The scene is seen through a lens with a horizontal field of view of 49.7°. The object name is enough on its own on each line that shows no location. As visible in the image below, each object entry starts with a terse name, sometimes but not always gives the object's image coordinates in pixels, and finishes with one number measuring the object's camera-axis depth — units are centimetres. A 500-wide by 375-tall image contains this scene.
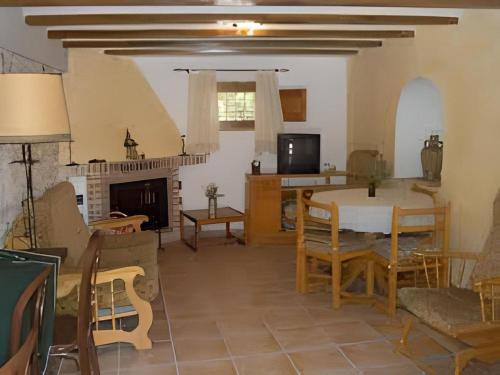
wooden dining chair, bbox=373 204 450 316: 374
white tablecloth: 399
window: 675
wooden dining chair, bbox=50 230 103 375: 243
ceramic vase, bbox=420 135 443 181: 500
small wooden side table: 607
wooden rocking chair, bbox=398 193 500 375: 274
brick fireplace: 563
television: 648
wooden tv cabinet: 629
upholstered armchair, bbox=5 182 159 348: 329
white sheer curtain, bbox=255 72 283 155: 664
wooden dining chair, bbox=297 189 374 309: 409
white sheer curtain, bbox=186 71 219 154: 648
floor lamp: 271
